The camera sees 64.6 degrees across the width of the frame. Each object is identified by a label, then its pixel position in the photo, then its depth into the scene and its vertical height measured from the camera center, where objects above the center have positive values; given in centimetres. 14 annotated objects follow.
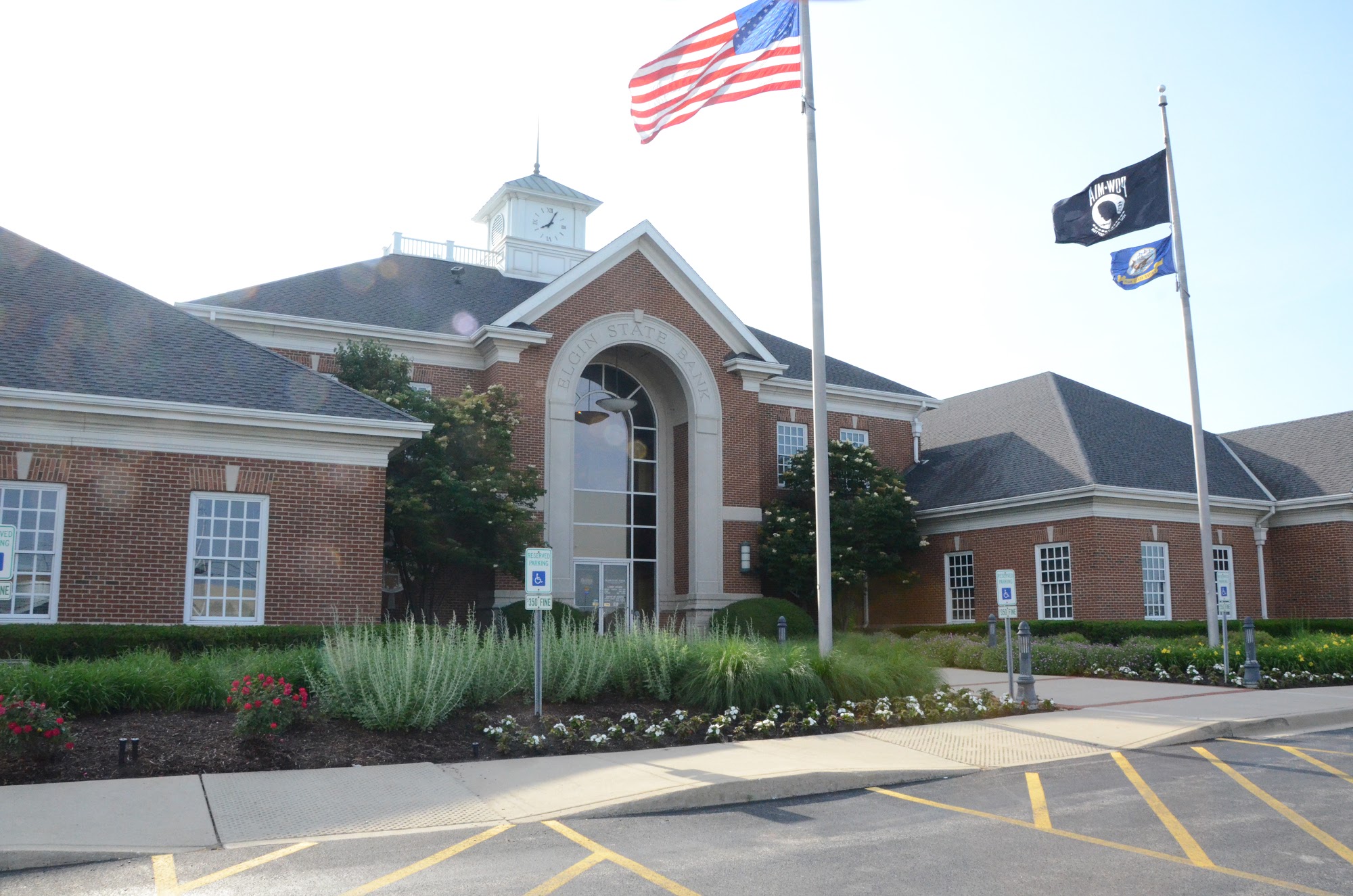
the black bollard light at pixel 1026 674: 1412 -97
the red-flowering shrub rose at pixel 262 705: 973 -91
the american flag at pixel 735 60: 1599 +811
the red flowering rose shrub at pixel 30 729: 877 -99
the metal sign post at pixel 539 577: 1166 +29
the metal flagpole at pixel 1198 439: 1983 +294
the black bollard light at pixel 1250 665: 1678 -106
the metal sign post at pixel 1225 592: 2752 +15
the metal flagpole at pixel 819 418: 1516 +267
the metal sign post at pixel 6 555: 979 +49
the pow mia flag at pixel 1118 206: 2023 +751
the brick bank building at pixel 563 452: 1662 +313
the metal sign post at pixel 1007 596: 1438 +5
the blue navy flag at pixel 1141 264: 2028 +638
